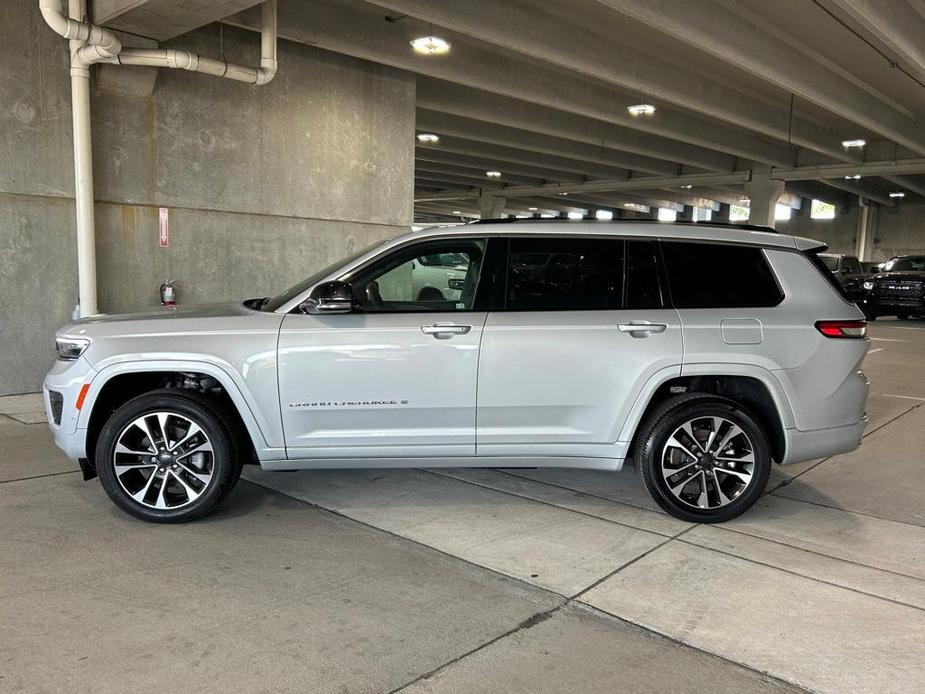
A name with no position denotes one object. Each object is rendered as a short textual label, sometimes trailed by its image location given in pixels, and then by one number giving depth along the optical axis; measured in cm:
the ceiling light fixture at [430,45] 985
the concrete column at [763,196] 2375
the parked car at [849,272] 2083
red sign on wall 870
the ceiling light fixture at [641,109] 1479
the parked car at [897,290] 1919
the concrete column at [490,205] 3241
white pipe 702
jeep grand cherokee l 423
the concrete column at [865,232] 3875
